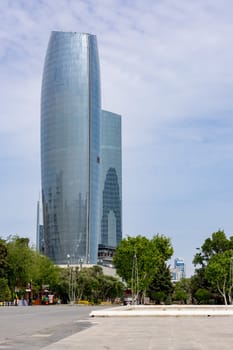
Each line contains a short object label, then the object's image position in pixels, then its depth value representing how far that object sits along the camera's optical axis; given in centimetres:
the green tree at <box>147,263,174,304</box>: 9994
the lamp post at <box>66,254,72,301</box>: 10631
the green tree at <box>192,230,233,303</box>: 8600
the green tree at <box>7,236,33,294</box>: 8625
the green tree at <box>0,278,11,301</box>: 7948
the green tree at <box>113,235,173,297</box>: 8438
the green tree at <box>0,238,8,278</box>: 8238
